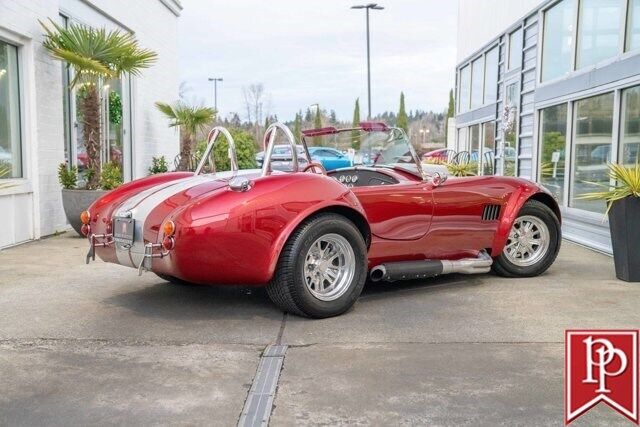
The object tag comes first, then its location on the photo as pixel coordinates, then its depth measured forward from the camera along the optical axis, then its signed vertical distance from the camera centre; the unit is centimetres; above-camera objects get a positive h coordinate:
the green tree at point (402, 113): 4758 +304
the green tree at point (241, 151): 1522 -5
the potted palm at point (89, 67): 805 +104
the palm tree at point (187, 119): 1236 +59
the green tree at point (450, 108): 4981 +350
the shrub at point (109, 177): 834 -39
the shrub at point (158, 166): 1230 -34
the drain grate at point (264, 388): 272 -114
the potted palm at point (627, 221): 550 -58
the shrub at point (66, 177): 827 -39
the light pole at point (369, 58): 2614 +389
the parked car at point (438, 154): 2188 -7
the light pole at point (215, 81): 5125 +543
